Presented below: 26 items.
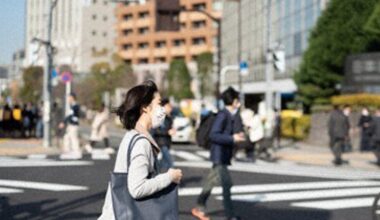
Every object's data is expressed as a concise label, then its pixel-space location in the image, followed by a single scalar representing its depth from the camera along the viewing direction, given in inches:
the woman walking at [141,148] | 129.3
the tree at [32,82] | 3540.8
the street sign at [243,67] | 1127.2
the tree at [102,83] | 3105.3
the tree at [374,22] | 1157.1
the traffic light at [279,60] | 814.5
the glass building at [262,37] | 1841.8
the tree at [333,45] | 1289.4
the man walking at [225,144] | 300.5
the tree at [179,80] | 3100.4
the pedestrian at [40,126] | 1016.9
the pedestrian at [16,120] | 1026.1
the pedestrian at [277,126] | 904.3
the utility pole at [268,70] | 841.1
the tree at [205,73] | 2891.2
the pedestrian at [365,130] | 691.4
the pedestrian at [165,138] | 462.0
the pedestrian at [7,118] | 1023.0
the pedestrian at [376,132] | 604.7
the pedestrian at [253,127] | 644.1
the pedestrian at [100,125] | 728.3
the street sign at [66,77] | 954.3
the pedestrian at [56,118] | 971.9
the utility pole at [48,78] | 794.8
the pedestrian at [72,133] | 639.1
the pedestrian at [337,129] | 637.3
